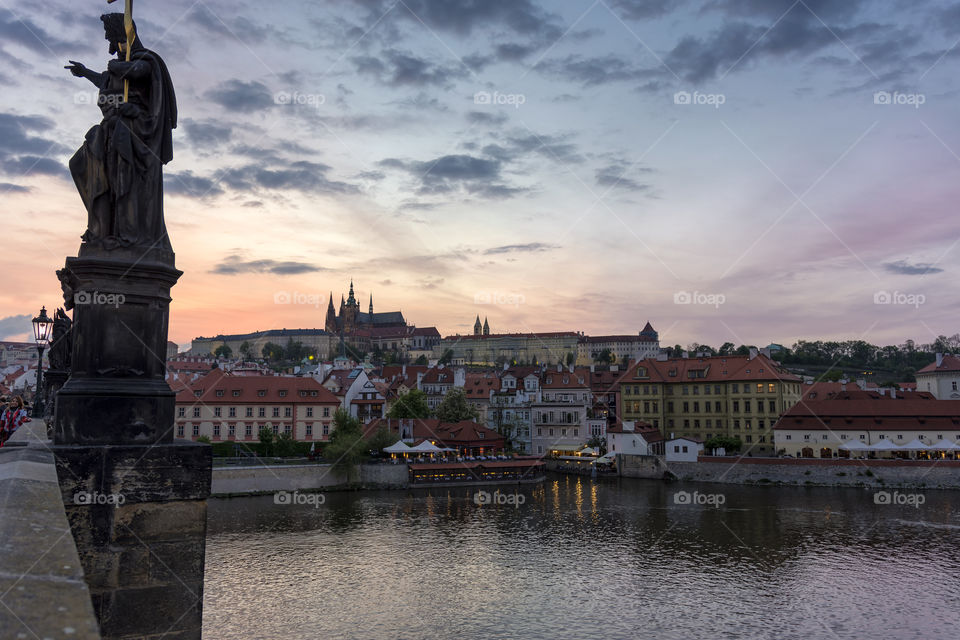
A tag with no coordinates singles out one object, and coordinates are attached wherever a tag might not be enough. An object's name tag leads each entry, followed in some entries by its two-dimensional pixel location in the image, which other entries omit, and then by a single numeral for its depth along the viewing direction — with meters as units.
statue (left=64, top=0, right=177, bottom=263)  6.62
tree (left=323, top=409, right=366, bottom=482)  58.28
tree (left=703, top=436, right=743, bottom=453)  70.19
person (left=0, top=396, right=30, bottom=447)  12.59
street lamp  17.09
